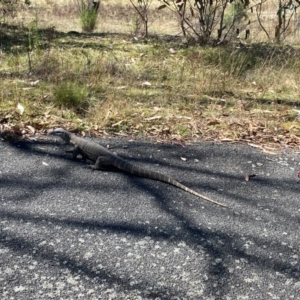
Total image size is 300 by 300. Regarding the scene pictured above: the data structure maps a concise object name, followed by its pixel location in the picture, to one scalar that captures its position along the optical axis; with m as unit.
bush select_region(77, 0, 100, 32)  11.84
